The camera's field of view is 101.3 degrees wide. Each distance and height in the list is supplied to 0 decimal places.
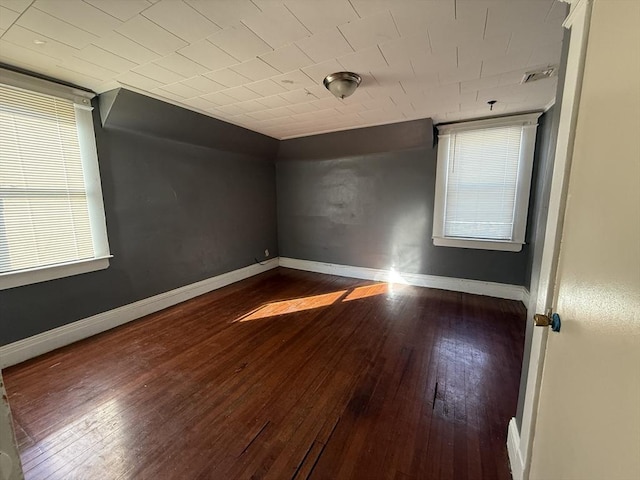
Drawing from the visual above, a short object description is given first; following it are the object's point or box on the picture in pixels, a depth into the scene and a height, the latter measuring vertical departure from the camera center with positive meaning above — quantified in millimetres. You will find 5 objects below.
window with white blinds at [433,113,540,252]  3266 +295
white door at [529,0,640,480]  551 -188
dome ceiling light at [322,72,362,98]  2104 +996
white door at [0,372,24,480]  538 -505
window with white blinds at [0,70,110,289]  2135 +189
